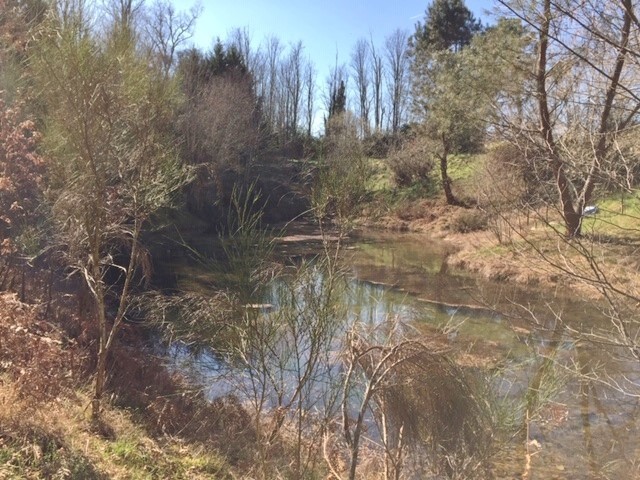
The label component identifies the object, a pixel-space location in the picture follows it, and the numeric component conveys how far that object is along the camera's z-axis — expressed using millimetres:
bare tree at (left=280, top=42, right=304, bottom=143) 47625
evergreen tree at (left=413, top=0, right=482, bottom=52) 38312
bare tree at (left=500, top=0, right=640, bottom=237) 2463
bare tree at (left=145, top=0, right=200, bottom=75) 30922
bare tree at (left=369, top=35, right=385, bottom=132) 53403
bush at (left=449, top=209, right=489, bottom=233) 26722
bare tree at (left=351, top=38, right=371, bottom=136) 54188
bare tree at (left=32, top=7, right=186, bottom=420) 5410
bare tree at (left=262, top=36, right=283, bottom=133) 43250
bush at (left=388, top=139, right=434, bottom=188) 34062
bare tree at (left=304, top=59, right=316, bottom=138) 51188
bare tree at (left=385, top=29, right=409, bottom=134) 49744
